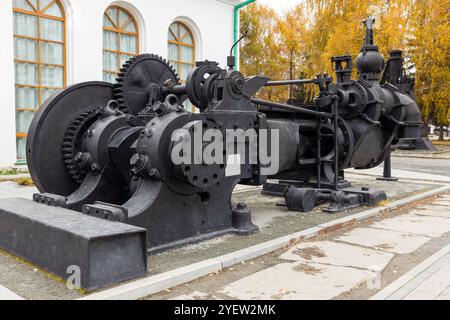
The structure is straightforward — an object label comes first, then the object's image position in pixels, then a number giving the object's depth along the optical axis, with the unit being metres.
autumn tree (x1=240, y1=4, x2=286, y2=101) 35.97
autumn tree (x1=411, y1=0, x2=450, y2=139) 21.42
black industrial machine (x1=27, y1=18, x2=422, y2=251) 4.64
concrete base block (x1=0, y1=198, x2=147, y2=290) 3.57
